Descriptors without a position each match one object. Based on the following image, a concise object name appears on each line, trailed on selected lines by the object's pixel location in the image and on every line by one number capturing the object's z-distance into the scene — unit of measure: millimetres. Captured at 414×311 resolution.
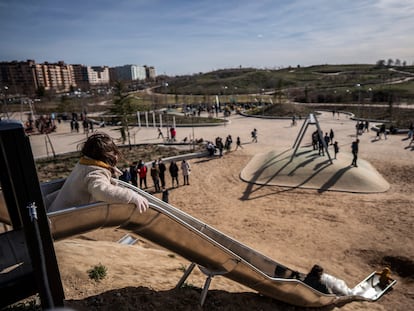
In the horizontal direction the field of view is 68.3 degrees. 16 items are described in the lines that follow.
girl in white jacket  3525
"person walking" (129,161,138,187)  16578
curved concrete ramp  15922
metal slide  3695
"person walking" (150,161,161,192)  15985
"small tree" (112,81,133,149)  25750
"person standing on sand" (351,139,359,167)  18031
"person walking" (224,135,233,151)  24575
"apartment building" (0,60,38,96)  110250
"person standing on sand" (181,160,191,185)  17031
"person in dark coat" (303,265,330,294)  6921
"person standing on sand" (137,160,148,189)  16359
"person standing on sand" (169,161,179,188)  16703
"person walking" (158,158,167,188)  16375
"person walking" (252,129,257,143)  27973
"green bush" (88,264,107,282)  6309
